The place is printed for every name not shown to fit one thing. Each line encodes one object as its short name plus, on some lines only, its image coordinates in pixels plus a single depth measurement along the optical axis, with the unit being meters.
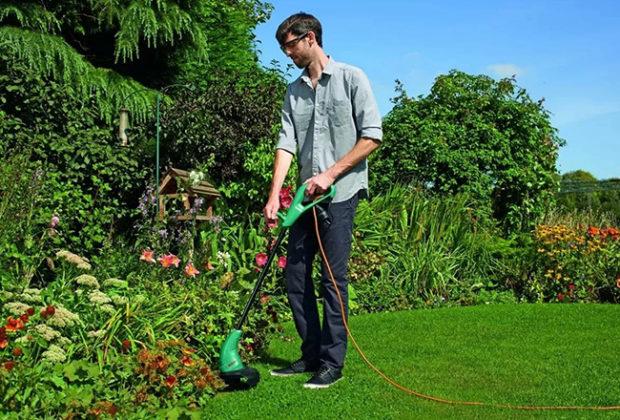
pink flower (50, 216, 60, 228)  6.10
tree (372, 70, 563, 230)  9.61
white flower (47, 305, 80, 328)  3.83
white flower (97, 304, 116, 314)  4.09
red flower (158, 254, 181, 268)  5.13
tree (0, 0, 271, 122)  8.76
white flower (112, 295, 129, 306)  4.20
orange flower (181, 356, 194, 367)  3.88
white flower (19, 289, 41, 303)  4.20
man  4.02
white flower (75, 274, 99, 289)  4.34
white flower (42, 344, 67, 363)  3.67
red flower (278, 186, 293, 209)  6.32
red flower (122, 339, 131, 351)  3.97
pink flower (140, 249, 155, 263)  5.25
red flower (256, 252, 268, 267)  5.43
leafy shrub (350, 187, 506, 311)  7.46
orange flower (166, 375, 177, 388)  3.70
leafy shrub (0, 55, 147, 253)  7.31
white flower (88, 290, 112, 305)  4.10
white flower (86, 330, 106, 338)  3.98
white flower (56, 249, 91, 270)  4.79
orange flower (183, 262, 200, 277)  4.95
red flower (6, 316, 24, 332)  3.69
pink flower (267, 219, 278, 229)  4.11
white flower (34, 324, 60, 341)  3.77
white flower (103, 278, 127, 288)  4.48
